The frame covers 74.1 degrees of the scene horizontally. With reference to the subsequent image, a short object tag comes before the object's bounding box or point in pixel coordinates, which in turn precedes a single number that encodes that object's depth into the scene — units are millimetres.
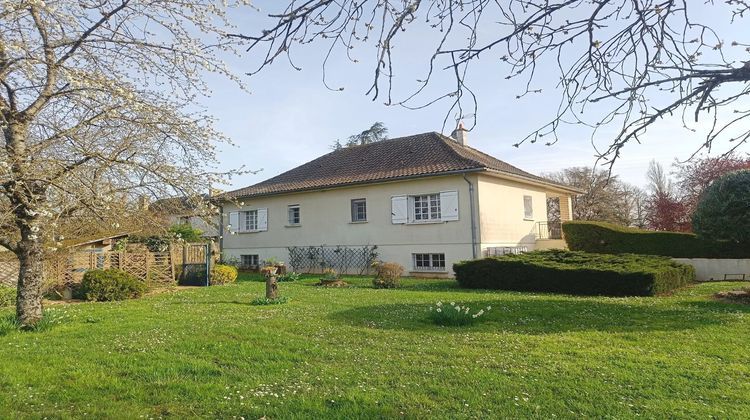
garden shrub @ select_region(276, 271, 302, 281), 18375
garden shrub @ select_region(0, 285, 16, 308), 11758
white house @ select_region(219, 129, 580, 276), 19141
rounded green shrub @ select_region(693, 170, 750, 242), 11281
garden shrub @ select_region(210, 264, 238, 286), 17031
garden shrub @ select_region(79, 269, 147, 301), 12742
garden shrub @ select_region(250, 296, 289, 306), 11133
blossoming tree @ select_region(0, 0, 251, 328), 6539
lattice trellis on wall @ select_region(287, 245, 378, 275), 21172
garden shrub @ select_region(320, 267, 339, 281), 16188
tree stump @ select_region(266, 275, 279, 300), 11602
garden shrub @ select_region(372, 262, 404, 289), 15250
